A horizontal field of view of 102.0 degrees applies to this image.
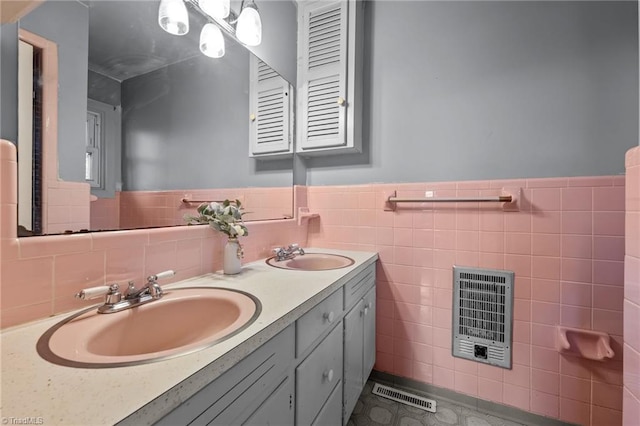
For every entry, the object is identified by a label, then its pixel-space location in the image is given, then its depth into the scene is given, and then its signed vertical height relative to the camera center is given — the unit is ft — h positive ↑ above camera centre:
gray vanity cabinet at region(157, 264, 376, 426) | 1.63 -1.47
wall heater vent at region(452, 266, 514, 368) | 4.32 -1.76
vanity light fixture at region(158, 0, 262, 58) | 3.27 +2.88
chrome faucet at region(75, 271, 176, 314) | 2.13 -0.77
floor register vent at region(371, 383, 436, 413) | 4.56 -3.41
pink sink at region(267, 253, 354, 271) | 4.54 -0.92
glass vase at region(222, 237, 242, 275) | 3.43 -0.63
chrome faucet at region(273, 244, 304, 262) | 4.51 -0.74
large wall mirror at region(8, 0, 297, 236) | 2.19 +1.05
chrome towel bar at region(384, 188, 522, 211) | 4.20 +0.22
